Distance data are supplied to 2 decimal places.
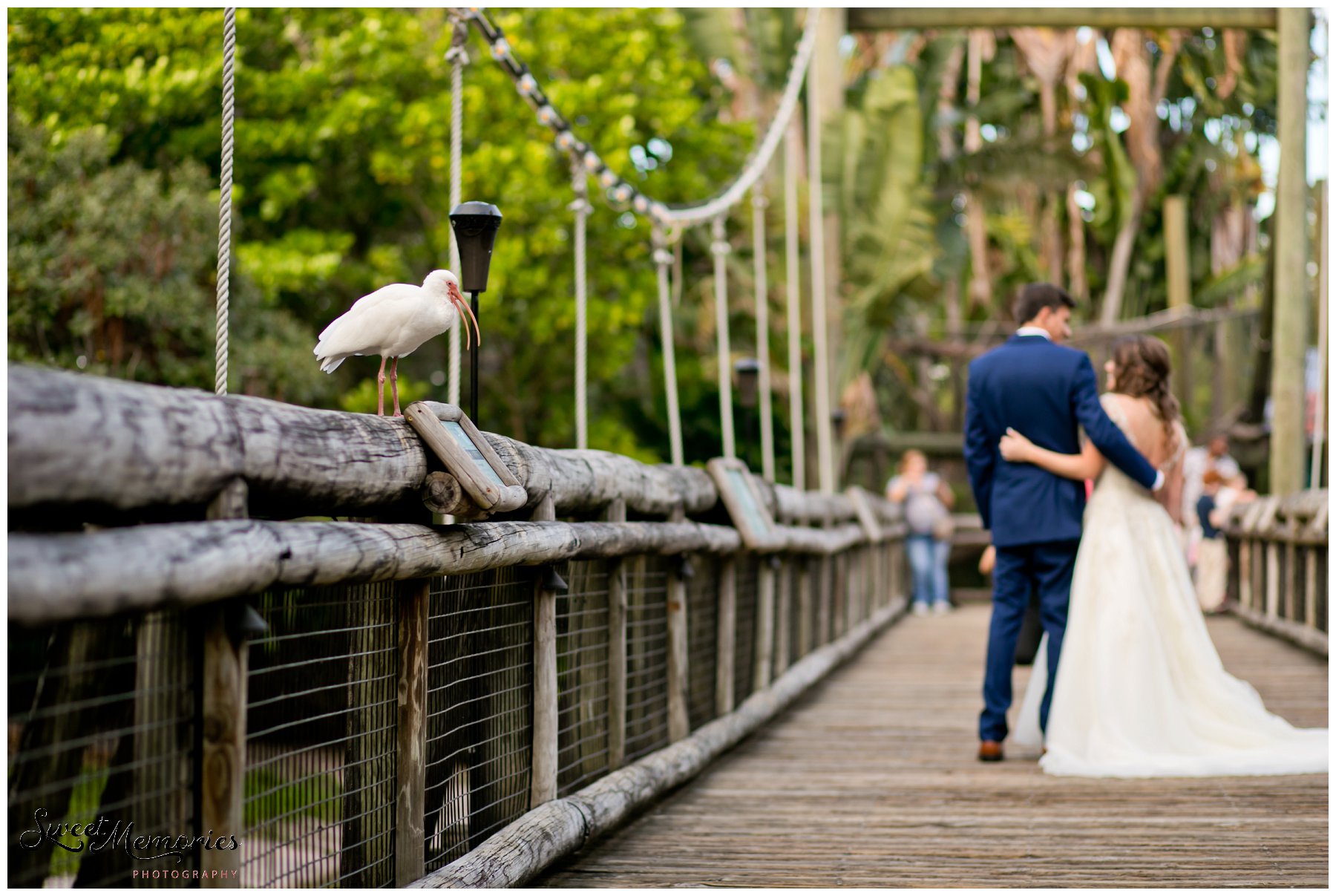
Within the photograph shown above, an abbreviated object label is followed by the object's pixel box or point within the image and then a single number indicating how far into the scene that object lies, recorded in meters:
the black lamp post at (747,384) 11.02
